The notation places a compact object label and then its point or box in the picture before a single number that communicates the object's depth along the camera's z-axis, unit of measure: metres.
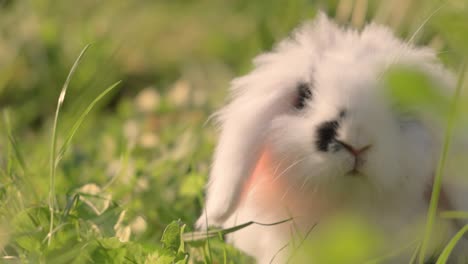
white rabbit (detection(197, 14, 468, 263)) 1.92
